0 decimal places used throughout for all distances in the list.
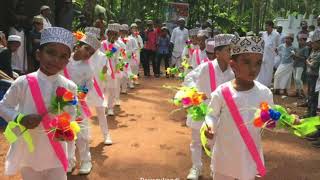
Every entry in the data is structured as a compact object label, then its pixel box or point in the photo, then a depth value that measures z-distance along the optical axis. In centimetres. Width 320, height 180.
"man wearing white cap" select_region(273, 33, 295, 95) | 1529
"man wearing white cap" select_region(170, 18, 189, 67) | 1973
